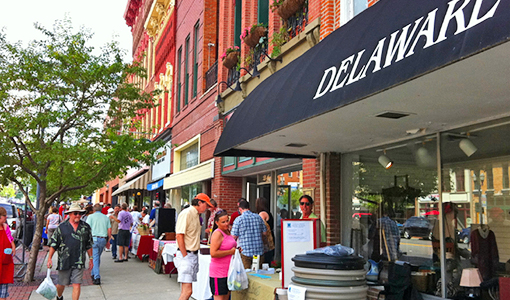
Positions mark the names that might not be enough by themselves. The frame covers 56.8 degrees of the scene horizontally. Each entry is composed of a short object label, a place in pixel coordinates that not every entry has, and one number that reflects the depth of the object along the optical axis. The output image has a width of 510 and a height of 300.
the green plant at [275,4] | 10.26
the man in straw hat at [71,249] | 7.41
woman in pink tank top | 6.26
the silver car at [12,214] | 19.95
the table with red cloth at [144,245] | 13.93
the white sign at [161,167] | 21.89
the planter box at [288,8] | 9.73
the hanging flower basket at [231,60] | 13.21
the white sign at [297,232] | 6.15
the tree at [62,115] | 10.91
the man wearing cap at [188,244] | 6.79
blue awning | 22.16
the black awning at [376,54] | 3.09
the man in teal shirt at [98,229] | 10.98
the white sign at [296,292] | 5.01
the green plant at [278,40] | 10.07
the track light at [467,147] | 5.64
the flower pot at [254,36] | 11.36
